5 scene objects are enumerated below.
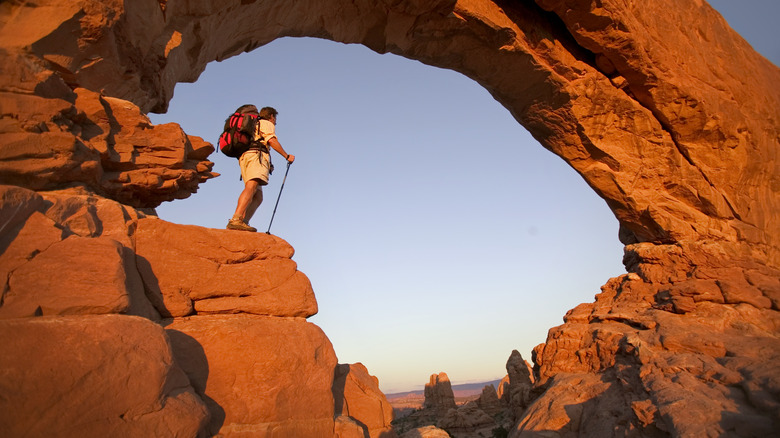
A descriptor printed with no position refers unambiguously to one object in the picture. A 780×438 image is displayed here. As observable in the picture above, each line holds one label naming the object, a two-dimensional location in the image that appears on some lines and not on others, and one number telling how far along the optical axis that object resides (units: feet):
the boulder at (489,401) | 107.24
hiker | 20.06
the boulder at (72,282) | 11.21
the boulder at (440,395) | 116.47
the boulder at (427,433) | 20.02
